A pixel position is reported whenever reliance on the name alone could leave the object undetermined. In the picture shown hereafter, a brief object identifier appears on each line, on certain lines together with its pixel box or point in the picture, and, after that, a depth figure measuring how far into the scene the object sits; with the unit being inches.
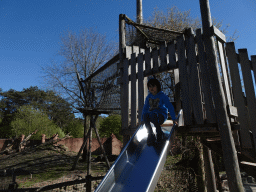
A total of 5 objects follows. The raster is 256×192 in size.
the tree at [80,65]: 574.6
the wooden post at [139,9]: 461.7
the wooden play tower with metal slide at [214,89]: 117.9
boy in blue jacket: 135.8
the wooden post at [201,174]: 210.4
